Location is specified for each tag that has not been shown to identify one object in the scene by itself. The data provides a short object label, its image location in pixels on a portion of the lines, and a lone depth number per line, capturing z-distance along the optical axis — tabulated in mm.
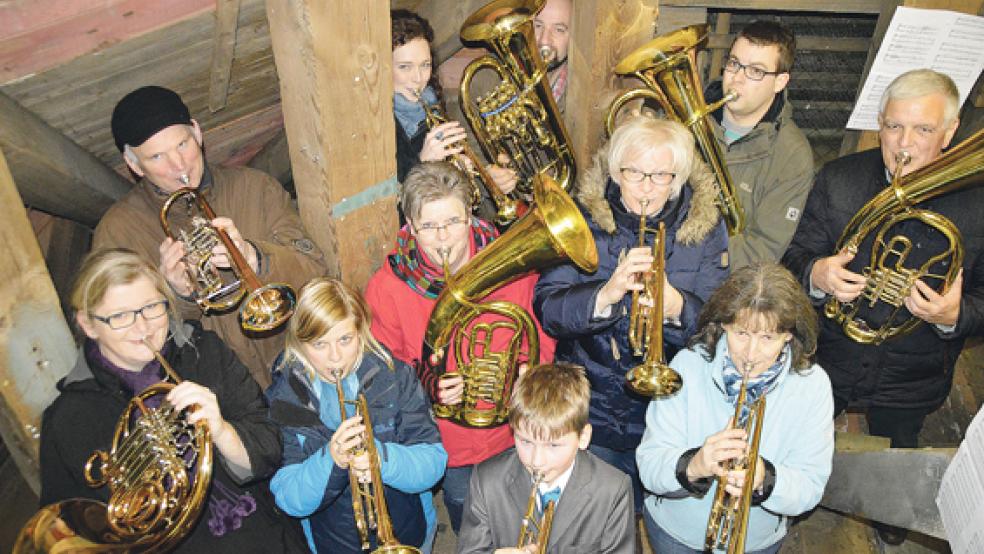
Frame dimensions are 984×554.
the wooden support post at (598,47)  4008
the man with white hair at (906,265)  3428
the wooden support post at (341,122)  3098
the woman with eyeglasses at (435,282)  3283
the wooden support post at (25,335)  3146
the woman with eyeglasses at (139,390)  2836
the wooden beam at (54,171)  3459
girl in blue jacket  2986
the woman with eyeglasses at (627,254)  3299
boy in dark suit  2887
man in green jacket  3777
